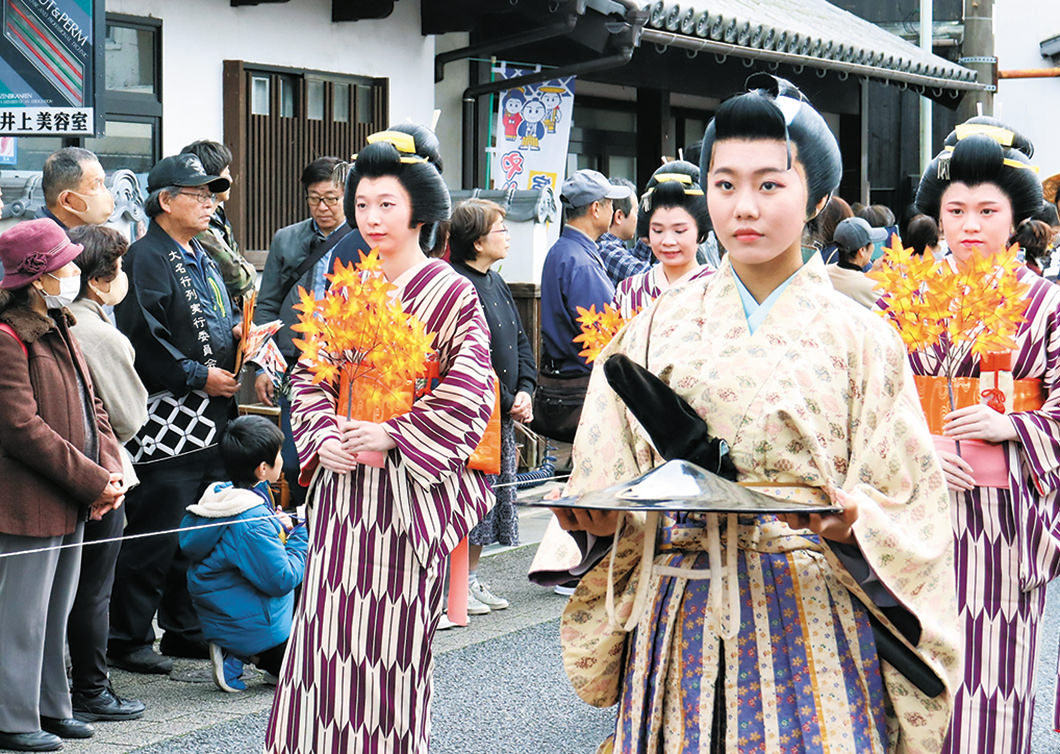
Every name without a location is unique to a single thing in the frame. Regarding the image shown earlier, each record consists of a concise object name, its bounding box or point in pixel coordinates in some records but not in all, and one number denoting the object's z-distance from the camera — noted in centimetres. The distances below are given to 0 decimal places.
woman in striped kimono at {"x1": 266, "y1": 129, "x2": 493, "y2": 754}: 449
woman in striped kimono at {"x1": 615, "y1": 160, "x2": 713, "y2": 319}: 615
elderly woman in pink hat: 502
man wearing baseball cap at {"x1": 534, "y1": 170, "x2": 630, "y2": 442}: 793
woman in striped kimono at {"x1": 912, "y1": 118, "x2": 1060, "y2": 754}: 428
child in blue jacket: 574
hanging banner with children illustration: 1091
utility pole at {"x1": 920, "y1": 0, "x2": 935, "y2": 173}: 1709
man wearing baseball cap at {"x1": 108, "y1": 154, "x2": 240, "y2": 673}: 624
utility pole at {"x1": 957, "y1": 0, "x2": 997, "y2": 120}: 1586
